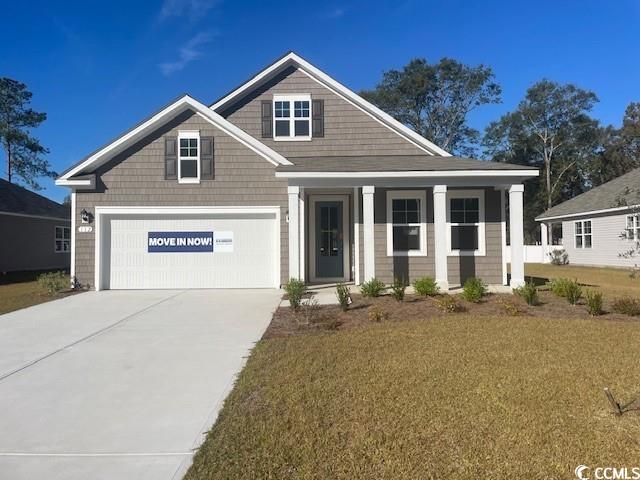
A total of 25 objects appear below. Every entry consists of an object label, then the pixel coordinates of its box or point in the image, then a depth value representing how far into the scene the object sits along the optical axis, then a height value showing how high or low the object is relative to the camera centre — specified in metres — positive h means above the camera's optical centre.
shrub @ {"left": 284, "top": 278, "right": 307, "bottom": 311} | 8.60 -0.89
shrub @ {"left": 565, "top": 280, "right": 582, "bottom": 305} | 9.15 -0.98
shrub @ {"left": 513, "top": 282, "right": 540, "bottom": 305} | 9.08 -1.00
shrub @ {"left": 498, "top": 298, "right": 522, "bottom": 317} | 8.18 -1.15
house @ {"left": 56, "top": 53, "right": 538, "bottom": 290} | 12.53 +0.89
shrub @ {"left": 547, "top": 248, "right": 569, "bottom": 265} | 25.44 -0.67
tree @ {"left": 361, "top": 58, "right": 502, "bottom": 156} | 39.97 +13.58
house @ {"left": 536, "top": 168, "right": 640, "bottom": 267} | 20.64 +1.02
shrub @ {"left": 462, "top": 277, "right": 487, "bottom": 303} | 9.41 -0.95
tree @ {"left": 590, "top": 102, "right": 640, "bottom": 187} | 41.91 +8.50
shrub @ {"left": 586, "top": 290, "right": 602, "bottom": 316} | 8.02 -1.06
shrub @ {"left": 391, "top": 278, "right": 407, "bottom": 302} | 9.70 -0.96
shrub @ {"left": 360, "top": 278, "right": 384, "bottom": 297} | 10.31 -0.97
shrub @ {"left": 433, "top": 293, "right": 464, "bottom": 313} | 8.52 -1.13
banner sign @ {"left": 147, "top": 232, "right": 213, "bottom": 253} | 12.71 +0.16
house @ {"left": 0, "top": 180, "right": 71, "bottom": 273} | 20.09 +0.85
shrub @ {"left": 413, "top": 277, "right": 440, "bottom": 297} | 10.22 -0.93
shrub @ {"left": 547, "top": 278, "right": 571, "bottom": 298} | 9.70 -0.92
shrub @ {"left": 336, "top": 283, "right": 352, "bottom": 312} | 8.85 -1.00
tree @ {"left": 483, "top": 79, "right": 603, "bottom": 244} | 41.19 +10.09
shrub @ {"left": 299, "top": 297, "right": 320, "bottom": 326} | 7.95 -1.22
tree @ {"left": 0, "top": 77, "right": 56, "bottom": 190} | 36.58 +9.60
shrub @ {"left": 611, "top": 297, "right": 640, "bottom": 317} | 8.07 -1.13
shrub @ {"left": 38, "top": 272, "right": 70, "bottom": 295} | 12.00 -0.91
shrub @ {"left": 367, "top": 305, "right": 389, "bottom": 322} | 7.86 -1.21
